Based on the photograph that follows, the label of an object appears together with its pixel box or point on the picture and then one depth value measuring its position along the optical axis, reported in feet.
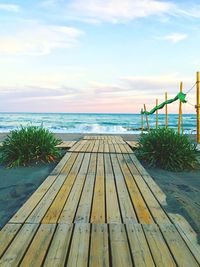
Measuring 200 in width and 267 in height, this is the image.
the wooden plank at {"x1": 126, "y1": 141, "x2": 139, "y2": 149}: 22.58
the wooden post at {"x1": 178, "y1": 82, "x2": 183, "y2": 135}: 22.36
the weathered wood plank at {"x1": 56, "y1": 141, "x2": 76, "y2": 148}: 22.83
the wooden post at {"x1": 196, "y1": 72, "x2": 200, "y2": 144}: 21.40
